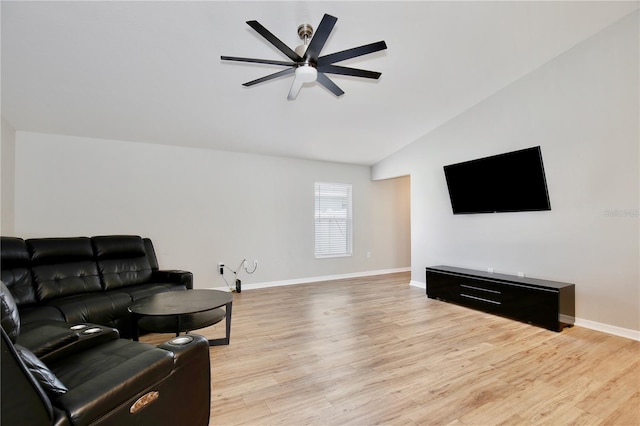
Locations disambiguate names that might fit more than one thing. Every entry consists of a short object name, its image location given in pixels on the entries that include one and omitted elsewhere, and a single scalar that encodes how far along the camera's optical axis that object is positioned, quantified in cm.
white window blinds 629
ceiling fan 205
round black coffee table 257
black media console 333
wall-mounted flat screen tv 378
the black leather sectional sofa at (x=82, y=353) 103
